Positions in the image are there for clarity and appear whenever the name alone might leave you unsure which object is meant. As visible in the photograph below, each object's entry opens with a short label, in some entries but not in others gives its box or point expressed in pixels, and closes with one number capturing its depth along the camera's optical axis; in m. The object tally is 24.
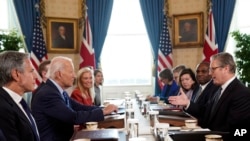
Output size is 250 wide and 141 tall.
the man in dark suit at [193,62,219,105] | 4.50
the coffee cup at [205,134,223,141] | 1.98
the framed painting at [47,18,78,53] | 9.11
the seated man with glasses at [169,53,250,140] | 3.05
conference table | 2.42
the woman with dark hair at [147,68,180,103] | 6.75
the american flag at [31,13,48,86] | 8.53
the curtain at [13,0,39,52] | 8.60
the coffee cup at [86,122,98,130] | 3.04
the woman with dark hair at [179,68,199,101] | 5.35
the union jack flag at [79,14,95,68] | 8.86
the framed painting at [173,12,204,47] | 9.15
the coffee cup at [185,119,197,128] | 2.92
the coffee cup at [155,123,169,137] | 2.30
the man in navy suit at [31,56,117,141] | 3.06
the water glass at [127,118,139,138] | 2.43
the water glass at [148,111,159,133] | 2.98
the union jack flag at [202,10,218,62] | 8.54
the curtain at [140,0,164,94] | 9.23
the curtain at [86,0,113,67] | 9.20
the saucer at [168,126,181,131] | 2.89
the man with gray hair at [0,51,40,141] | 2.13
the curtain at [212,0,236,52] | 8.68
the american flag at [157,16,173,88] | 8.99
